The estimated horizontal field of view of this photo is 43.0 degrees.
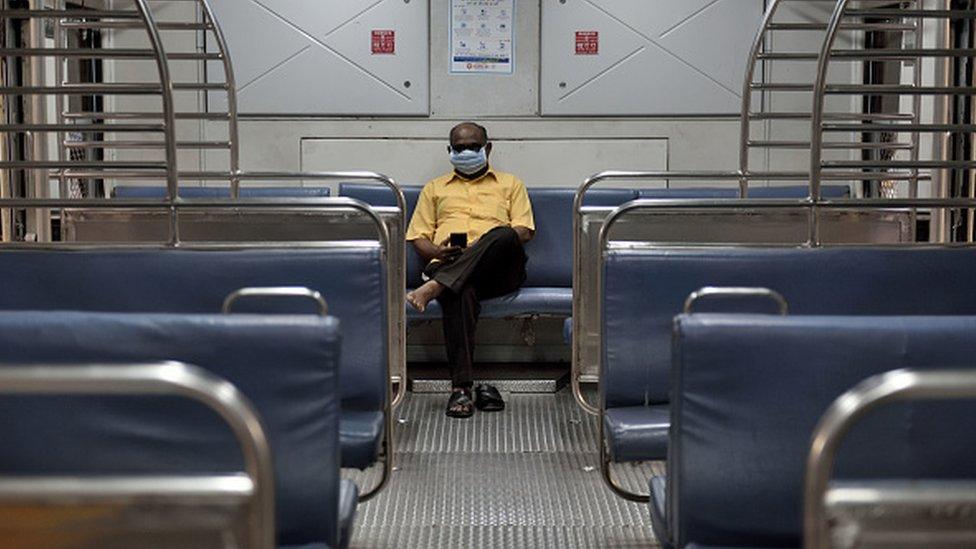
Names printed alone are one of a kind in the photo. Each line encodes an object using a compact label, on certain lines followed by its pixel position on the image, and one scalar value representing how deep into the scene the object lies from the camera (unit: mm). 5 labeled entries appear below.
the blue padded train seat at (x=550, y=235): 7449
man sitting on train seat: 6781
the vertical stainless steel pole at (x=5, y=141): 6650
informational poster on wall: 8320
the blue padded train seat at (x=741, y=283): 4359
